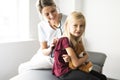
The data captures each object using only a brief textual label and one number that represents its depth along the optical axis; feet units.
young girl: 4.89
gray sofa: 5.35
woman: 5.71
